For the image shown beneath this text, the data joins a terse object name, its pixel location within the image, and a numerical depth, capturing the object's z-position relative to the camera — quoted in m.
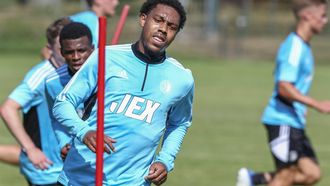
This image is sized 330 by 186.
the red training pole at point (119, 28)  15.69
